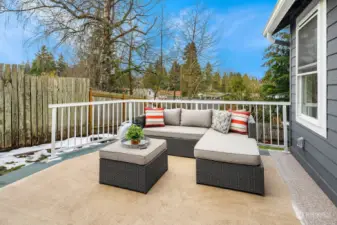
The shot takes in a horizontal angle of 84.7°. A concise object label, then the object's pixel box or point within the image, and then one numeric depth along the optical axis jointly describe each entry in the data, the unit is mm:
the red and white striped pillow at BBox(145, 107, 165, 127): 3869
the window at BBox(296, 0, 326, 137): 2291
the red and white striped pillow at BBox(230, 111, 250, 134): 3281
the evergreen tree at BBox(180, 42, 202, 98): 7742
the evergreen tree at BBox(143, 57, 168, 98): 7684
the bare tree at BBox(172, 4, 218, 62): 7684
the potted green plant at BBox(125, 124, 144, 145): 2453
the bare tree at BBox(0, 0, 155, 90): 5695
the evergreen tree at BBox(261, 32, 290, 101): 5547
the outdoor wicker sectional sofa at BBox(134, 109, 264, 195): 2154
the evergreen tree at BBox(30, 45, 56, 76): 6291
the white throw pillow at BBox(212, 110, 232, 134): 3311
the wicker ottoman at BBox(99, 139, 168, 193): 2221
